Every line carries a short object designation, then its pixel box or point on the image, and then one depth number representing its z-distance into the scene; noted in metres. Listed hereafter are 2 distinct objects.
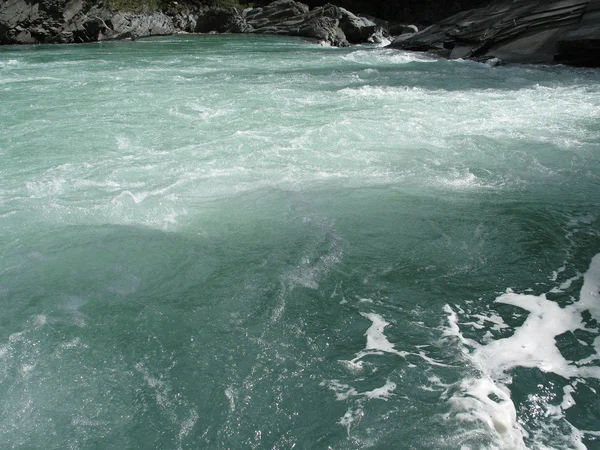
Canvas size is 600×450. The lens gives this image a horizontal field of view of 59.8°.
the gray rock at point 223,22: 28.27
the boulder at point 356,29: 25.50
